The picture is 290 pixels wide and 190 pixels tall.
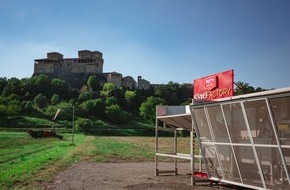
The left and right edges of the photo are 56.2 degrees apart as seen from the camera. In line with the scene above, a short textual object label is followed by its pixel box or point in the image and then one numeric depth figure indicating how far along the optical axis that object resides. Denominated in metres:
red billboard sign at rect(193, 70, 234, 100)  10.93
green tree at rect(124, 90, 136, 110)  114.15
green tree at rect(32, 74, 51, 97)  119.00
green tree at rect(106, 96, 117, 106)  108.61
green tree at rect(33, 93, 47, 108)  105.88
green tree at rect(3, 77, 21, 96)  117.69
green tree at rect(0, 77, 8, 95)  125.62
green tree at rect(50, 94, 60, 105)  110.65
